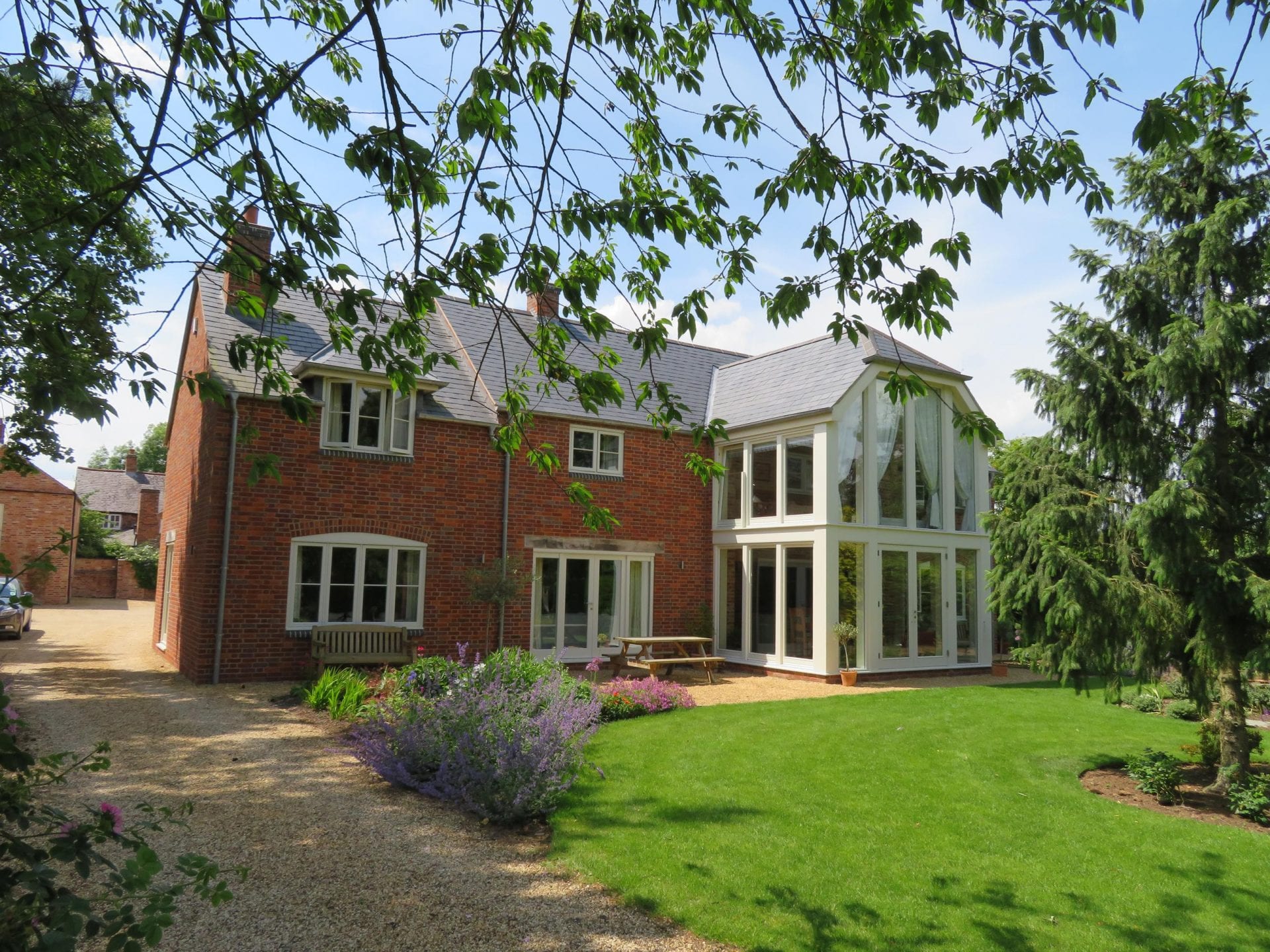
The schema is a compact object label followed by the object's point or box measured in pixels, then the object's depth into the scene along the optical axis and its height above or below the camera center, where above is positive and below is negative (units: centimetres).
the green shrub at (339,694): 1113 -166
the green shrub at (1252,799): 766 -189
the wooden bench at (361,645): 1417 -124
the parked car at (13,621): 2059 -138
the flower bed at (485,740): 711 -151
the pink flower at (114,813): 287 -83
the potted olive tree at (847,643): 1641 -118
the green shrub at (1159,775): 816 -182
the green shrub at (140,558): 4184 +49
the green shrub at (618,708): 1166 -181
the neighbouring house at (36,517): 3569 +208
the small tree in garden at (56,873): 241 -95
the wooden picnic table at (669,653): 1563 -148
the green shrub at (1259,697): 934 -117
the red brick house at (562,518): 1466 +118
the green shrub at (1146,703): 1399 -188
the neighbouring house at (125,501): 4978 +394
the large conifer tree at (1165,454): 816 +141
